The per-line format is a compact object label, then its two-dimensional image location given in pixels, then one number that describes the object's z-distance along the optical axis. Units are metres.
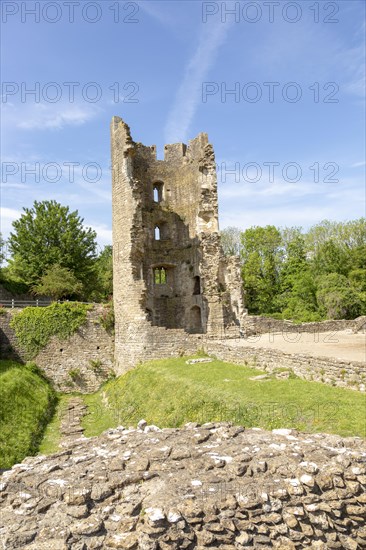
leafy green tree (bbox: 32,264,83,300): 31.39
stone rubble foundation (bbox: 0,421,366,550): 4.51
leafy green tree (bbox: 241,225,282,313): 49.51
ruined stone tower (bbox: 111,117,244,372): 20.72
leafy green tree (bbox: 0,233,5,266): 41.17
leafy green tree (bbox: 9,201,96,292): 34.22
